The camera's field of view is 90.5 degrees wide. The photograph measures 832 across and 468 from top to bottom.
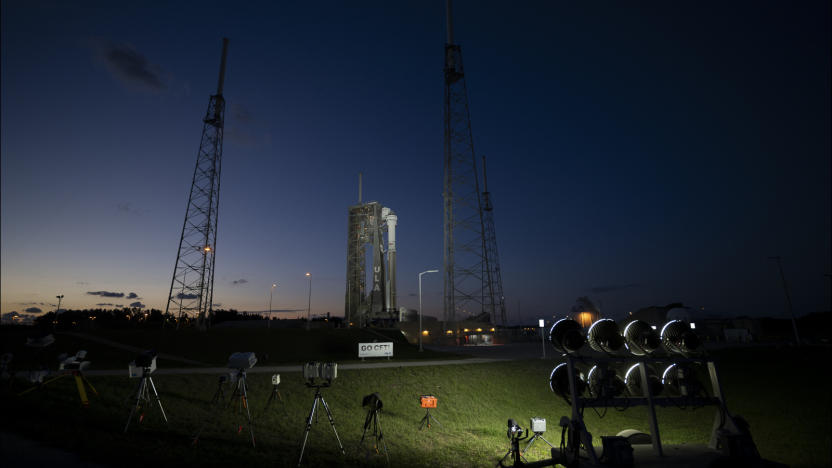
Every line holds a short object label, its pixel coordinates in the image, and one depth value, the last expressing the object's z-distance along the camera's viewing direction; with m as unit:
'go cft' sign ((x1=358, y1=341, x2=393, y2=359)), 34.09
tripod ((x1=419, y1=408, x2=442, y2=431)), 18.22
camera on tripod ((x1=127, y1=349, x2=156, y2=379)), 13.03
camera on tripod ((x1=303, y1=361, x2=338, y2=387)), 12.36
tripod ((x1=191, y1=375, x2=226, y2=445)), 11.50
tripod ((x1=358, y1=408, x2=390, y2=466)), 12.75
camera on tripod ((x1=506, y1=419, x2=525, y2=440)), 11.20
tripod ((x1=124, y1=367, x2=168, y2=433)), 12.83
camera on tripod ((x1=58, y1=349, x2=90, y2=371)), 14.12
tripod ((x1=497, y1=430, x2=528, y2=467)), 9.37
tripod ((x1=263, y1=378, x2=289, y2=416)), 17.02
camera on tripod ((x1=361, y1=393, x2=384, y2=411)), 12.75
